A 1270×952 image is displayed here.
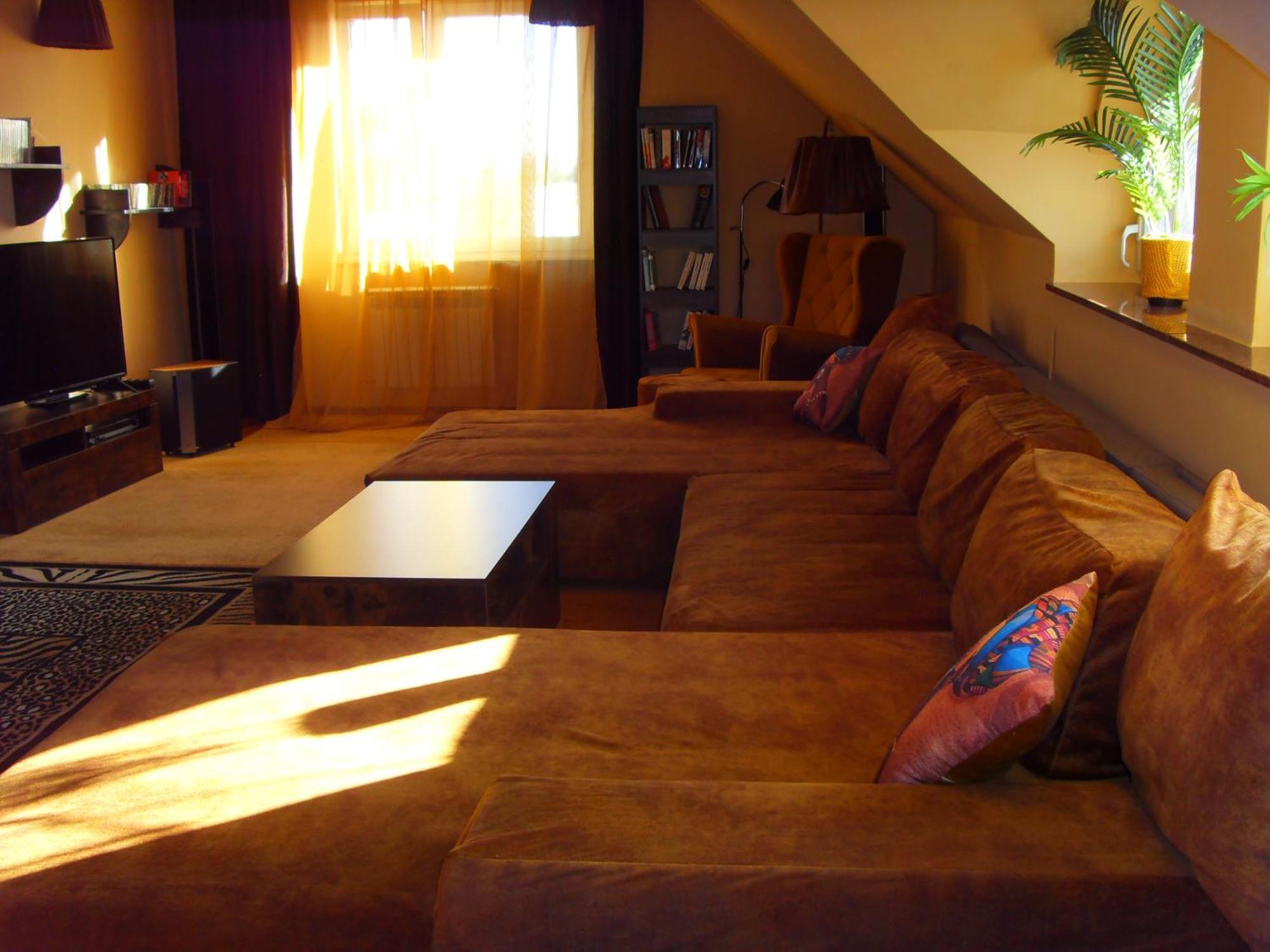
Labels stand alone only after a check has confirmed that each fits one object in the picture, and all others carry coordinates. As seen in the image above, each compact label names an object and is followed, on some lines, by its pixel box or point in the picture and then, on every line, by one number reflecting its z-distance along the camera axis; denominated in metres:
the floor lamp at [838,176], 4.82
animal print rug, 2.97
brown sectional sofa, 1.26
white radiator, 6.50
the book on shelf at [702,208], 6.29
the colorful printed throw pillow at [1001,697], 1.38
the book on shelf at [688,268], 6.33
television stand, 4.43
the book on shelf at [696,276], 6.31
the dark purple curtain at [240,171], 6.24
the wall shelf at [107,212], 5.50
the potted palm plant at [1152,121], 2.92
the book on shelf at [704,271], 6.29
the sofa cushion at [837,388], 3.93
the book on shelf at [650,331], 6.38
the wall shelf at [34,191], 5.07
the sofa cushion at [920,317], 4.13
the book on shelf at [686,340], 6.28
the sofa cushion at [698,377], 4.99
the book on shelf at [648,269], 6.32
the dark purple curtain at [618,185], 6.19
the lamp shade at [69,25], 5.06
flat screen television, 4.63
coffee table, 2.65
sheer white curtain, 6.23
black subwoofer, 5.68
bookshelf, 6.10
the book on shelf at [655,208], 6.24
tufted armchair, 4.75
